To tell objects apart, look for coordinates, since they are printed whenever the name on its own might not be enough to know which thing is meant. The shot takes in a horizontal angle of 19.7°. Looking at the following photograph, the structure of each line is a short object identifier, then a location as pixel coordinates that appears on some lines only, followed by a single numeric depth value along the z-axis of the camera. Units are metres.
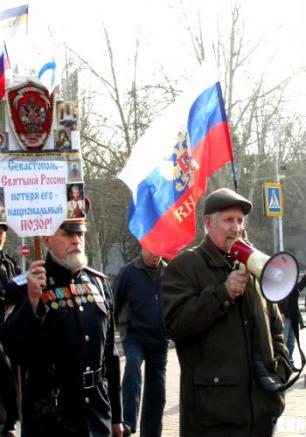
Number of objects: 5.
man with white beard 4.70
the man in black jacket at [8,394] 5.40
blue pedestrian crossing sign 19.54
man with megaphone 4.57
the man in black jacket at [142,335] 8.20
